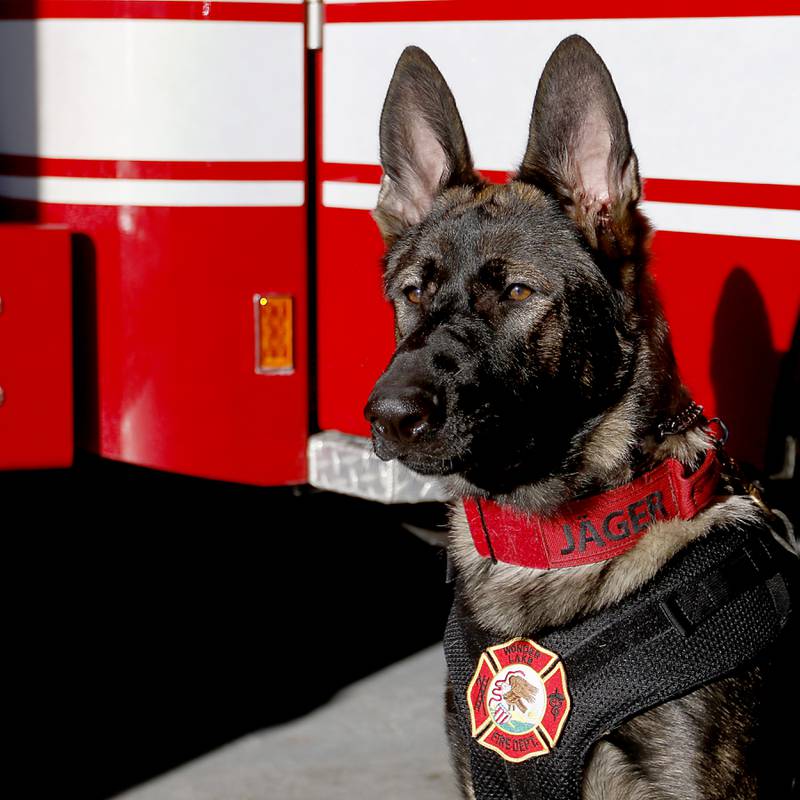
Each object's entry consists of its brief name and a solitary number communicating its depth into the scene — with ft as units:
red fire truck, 10.71
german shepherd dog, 7.29
